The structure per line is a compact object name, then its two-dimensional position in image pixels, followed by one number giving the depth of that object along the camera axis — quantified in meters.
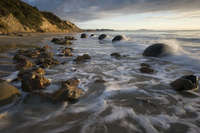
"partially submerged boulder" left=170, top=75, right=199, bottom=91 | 2.52
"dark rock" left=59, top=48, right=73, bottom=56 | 5.59
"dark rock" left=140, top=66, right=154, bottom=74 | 3.66
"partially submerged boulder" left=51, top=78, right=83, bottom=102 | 2.10
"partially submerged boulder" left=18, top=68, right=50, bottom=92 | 2.36
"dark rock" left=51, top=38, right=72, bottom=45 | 9.78
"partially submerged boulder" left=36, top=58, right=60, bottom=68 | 3.87
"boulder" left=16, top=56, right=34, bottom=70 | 3.58
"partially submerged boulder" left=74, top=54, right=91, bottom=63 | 4.78
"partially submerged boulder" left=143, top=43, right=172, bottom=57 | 6.06
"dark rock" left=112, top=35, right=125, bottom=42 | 13.46
